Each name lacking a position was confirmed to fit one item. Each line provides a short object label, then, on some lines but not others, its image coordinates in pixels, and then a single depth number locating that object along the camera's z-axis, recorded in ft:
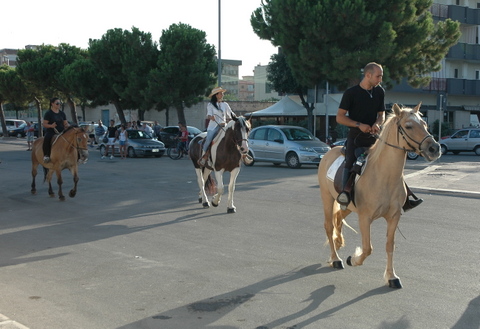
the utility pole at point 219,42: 116.67
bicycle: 101.30
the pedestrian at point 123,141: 103.71
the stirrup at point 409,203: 23.25
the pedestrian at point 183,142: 101.19
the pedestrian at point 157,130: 127.85
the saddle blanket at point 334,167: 24.71
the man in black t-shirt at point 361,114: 22.81
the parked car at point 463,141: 113.09
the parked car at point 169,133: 120.67
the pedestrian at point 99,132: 141.08
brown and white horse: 40.14
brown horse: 46.78
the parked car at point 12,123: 215.72
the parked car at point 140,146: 106.11
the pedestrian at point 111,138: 104.27
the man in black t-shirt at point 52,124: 47.67
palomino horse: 20.84
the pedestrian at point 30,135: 130.77
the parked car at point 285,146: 79.51
